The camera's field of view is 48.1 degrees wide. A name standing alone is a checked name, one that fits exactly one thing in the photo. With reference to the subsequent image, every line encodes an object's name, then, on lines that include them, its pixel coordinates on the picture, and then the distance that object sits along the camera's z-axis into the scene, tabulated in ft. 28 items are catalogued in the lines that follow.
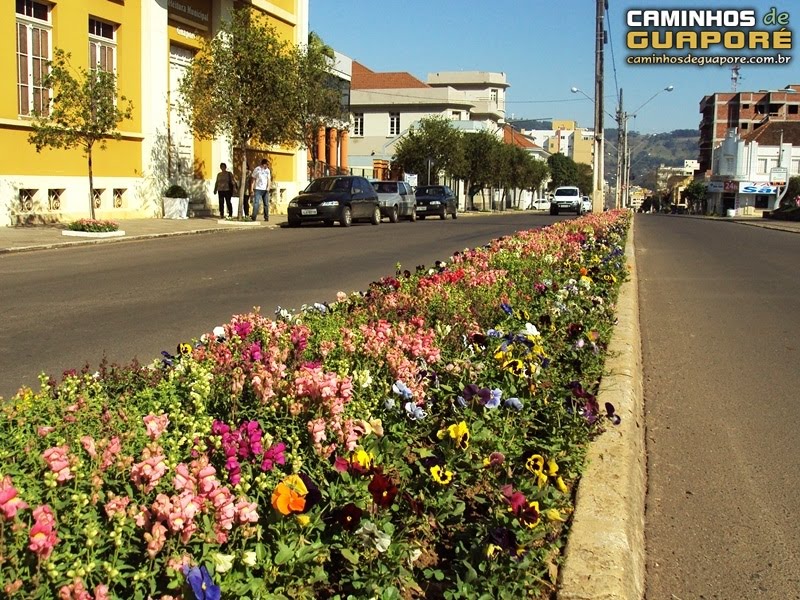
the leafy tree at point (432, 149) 185.06
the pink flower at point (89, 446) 8.63
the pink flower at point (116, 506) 7.53
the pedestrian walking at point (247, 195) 98.79
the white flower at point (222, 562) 7.38
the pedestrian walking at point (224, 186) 89.97
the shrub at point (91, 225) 62.08
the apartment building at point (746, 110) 407.23
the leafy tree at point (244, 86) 82.23
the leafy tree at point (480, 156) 213.46
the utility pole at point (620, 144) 193.16
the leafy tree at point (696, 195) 375.86
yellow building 68.03
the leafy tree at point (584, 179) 474.16
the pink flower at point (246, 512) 7.87
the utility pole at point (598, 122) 96.53
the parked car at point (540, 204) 323.16
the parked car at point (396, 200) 108.39
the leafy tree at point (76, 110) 61.00
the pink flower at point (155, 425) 9.25
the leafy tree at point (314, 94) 88.83
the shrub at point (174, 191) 89.97
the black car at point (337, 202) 86.79
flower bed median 7.45
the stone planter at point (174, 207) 89.61
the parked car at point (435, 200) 126.41
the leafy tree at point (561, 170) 433.48
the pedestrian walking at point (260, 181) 85.66
